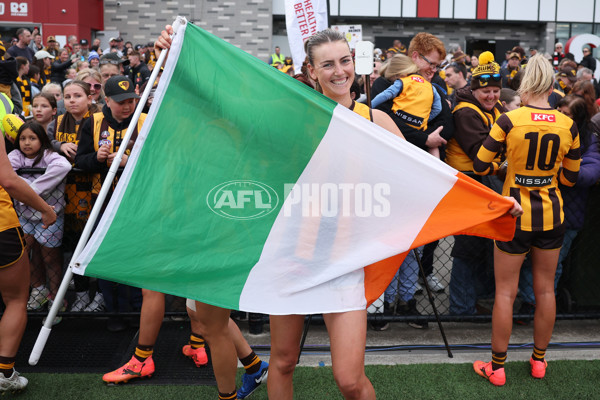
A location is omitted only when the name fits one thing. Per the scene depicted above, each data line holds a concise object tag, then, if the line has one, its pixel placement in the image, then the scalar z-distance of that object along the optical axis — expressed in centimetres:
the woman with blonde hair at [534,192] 384
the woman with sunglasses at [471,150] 486
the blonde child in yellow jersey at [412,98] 509
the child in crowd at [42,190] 457
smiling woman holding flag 273
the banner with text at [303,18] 608
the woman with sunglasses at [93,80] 670
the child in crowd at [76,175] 484
